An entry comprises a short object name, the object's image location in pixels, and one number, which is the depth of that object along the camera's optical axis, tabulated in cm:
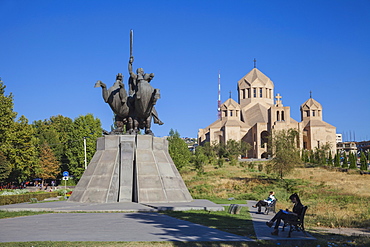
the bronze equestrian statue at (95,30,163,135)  1409
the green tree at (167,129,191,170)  3594
